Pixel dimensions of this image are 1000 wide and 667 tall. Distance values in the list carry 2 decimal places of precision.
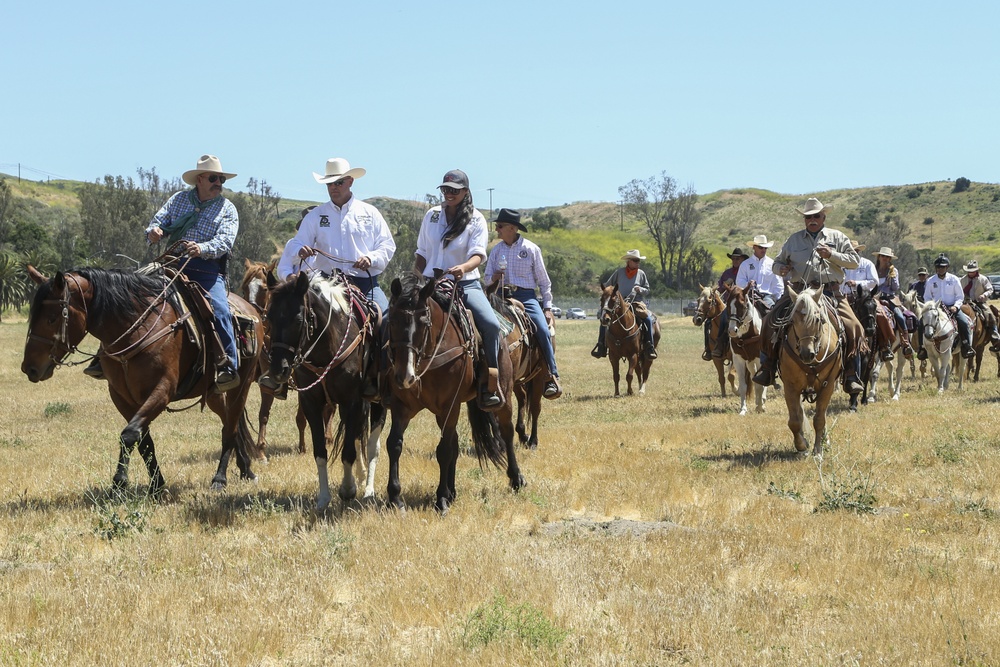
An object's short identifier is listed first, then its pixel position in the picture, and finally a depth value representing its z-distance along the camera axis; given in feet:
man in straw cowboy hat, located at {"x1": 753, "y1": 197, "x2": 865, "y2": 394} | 41.06
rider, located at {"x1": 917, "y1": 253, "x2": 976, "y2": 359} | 72.79
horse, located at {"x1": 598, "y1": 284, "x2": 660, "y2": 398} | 66.90
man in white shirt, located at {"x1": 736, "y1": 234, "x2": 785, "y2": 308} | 58.59
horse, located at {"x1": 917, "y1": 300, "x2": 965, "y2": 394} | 69.31
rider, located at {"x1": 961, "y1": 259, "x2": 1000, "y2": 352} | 78.64
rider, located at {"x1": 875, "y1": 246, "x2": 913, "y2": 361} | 64.64
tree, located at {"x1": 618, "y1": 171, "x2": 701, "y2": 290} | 341.41
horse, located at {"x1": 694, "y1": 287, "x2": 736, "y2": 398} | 62.64
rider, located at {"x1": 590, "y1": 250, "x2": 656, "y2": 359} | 68.85
